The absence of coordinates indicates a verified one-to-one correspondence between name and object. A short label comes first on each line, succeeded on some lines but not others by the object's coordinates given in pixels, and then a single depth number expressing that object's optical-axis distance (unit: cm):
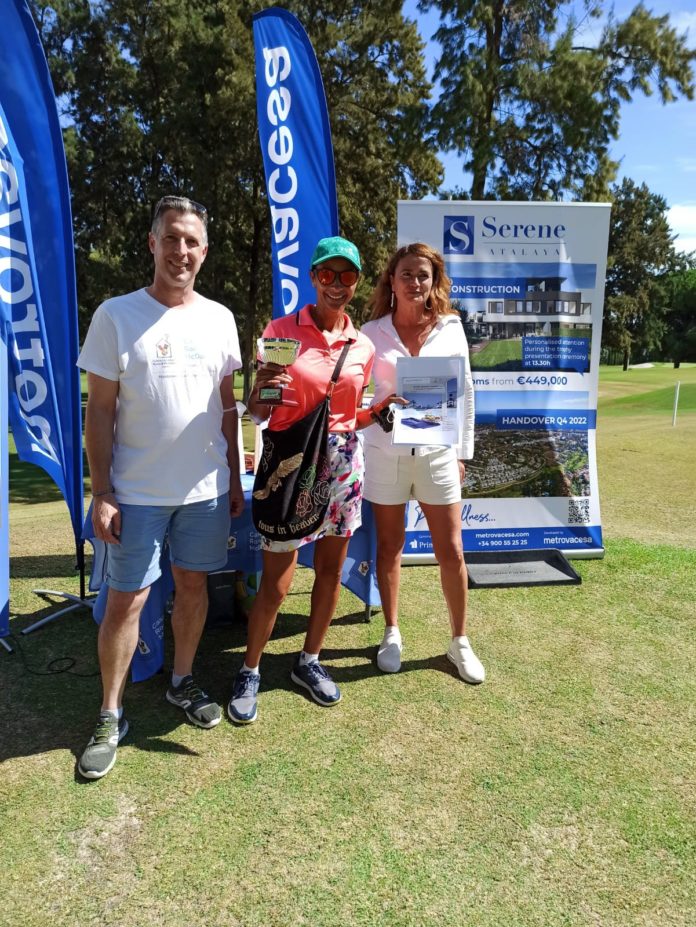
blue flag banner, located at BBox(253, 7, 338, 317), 407
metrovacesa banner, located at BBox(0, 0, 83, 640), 317
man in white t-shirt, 229
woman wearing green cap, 253
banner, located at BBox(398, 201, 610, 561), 448
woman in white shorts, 294
